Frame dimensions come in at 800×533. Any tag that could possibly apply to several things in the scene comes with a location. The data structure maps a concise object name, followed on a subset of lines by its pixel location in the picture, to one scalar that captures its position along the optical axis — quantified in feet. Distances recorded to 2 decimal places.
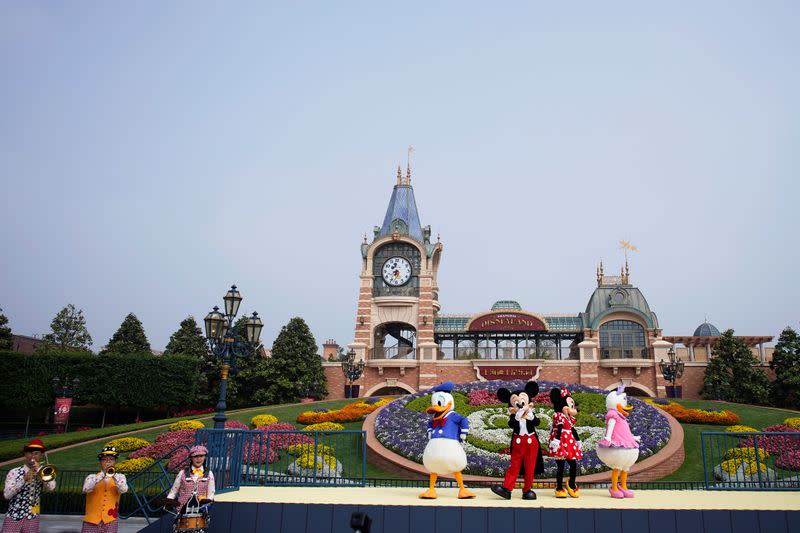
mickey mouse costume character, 25.14
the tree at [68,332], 154.30
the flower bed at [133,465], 58.08
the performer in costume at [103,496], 23.50
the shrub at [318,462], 53.91
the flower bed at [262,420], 80.01
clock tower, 127.95
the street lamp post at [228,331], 41.52
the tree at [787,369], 106.42
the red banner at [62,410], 87.10
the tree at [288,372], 119.44
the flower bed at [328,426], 72.18
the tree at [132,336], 136.98
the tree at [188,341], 132.26
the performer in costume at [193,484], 22.22
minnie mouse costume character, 26.91
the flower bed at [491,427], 51.21
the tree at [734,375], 109.70
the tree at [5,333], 119.47
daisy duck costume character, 27.14
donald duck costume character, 26.11
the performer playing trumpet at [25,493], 23.22
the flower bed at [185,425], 77.61
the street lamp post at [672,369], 93.20
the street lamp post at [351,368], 112.88
